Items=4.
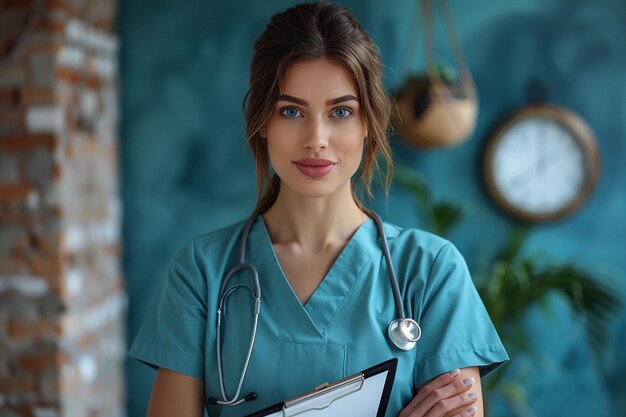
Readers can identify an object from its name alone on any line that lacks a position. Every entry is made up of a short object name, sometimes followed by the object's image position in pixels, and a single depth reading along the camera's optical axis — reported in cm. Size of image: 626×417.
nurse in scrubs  137
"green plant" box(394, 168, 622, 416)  290
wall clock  324
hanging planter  299
